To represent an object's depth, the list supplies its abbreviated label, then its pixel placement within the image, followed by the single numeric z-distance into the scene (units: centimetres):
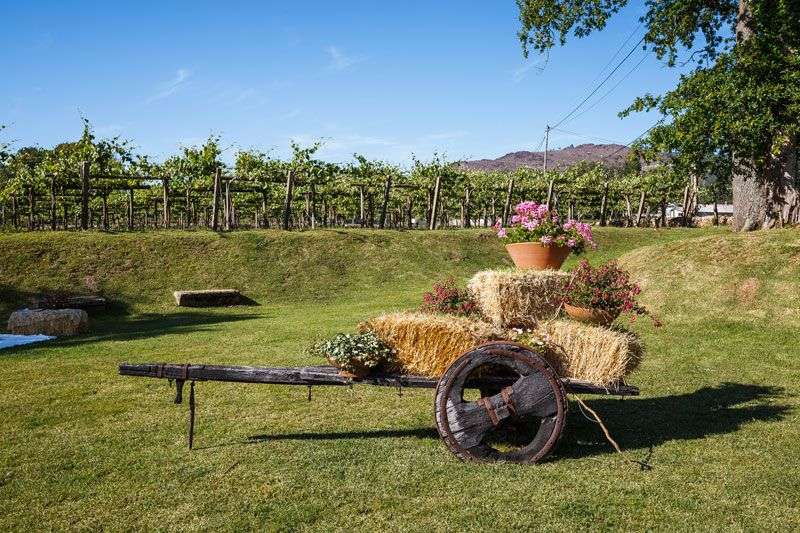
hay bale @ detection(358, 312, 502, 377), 610
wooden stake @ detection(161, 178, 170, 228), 2954
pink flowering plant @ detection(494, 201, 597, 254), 1052
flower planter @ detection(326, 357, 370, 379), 599
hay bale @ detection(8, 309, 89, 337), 1548
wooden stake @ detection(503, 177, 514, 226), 3610
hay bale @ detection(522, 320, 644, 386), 618
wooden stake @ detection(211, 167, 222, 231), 2859
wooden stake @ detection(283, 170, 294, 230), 2959
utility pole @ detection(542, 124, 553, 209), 3503
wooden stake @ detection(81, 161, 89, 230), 2657
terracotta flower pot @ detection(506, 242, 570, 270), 1051
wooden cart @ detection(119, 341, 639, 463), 562
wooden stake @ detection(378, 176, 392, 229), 3337
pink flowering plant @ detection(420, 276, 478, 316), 765
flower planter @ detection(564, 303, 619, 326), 812
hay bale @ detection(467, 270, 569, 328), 848
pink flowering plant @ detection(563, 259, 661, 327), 816
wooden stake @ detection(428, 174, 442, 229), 3389
